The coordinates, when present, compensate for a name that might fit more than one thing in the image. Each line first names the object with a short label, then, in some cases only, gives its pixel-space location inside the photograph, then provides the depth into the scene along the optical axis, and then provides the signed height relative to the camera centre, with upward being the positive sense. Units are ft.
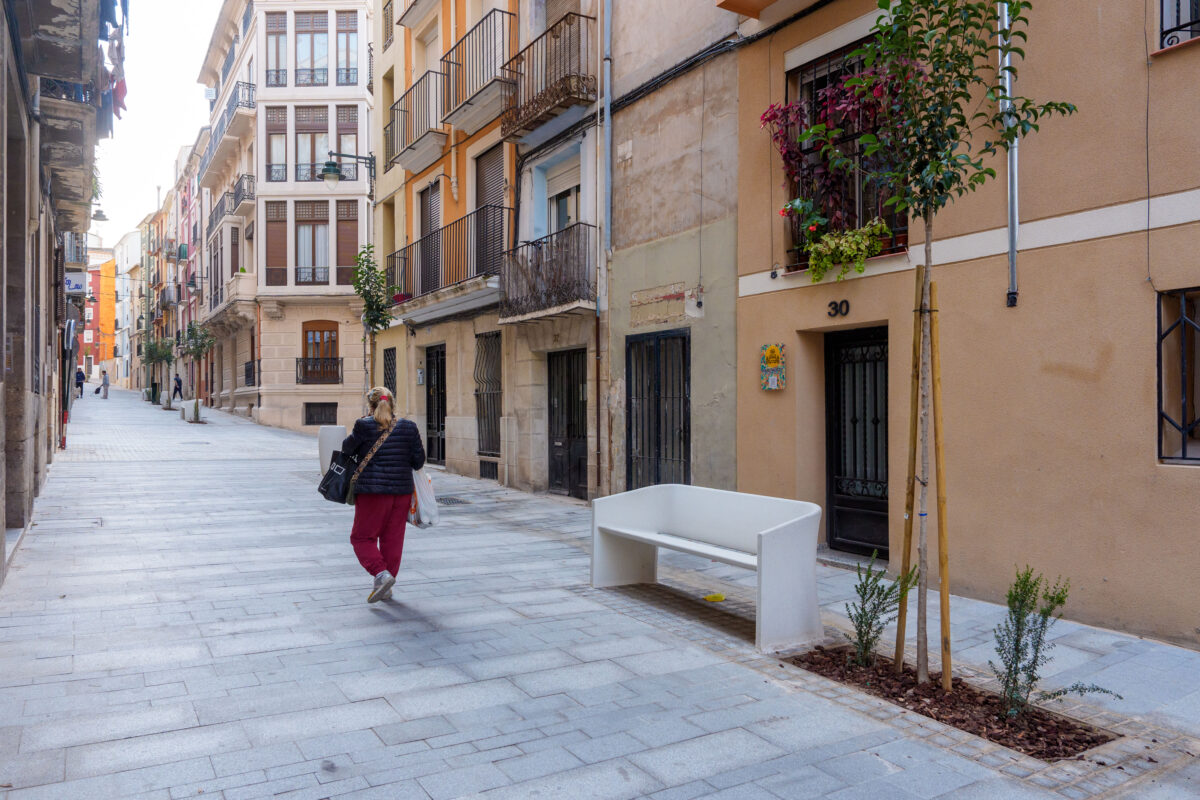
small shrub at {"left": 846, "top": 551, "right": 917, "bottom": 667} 16.20 -4.16
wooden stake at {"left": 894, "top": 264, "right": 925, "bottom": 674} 15.29 -0.78
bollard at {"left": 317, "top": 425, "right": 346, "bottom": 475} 46.24 -2.28
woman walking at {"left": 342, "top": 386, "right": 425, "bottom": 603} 20.89 -2.16
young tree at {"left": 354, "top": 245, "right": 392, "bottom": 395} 57.31 +6.91
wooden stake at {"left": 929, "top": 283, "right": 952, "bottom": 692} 14.67 -2.02
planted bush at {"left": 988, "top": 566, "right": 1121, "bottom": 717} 13.69 -4.07
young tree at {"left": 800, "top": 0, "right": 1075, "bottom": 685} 14.29 +4.51
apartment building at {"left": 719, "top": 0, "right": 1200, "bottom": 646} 18.17 +1.44
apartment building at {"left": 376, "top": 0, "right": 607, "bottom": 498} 40.57 +8.84
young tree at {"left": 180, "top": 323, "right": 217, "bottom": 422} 120.26 +7.46
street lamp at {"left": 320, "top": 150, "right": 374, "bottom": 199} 58.29 +14.77
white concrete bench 17.56 -3.44
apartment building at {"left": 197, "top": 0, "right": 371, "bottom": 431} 106.73 +22.67
